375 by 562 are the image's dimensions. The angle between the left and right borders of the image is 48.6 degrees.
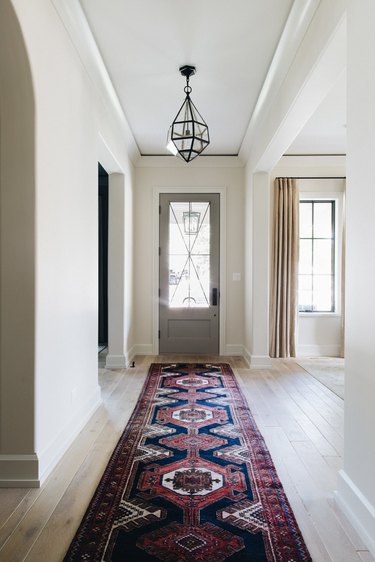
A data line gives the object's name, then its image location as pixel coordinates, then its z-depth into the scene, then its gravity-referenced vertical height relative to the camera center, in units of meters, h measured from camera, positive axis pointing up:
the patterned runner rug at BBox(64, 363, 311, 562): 1.70 -1.15
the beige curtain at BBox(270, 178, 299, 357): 5.87 -0.07
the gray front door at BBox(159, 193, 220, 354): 6.06 +0.17
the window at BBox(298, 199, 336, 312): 6.28 +0.29
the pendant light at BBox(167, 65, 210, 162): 3.54 +1.17
